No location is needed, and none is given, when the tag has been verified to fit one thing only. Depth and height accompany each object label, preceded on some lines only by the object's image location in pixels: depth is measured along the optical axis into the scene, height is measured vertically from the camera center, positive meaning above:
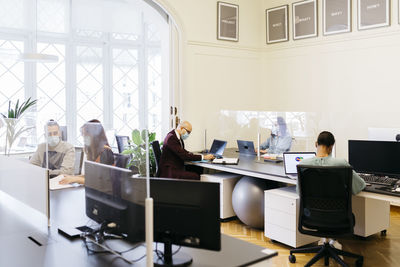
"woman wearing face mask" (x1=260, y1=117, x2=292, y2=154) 5.68 -0.22
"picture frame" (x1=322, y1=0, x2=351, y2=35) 6.21 +1.72
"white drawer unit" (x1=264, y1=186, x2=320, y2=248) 4.05 -0.99
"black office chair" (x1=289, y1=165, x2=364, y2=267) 3.34 -0.67
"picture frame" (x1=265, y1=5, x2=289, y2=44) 7.16 +1.84
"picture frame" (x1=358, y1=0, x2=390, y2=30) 5.75 +1.63
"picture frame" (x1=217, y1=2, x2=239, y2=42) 7.03 +1.84
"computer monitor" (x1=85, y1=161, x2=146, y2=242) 1.66 -0.34
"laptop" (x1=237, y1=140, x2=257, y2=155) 5.99 -0.35
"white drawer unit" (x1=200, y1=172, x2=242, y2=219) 5.13 -0.85
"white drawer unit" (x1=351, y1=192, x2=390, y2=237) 4.31 -1.01
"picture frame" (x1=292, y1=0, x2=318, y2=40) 6.71 +1.80
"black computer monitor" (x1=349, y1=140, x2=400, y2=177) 3.73 -0.33
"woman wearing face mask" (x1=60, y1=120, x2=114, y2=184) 1.98 -0.10
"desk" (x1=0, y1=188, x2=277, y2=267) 1.83 -0.63
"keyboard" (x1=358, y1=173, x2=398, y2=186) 3.65 -0.54
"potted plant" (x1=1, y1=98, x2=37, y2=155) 2.95 -0.03
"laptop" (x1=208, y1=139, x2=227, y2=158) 5.87 -0.36
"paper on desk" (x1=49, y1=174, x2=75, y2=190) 2.97 -0.46
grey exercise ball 4.69 -0.92
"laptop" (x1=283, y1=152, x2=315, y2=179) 4.17 -0.38
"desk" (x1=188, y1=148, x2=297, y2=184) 4.27 -0.53
